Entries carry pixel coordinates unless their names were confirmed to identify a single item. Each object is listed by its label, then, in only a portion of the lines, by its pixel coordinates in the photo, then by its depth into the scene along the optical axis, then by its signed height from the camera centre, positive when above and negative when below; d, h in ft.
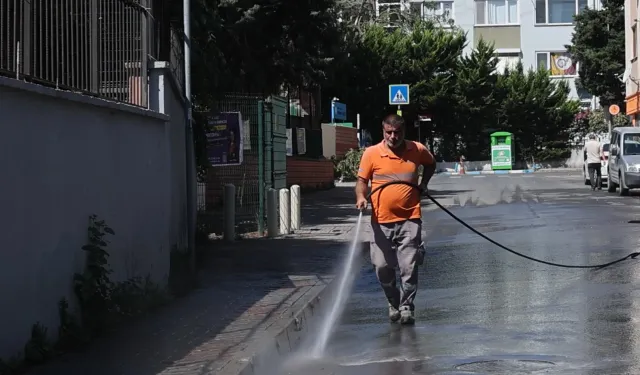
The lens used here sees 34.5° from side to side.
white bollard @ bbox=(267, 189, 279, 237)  59.62 -2.19
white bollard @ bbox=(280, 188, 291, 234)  63.10 -2.37
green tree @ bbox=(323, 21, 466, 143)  192.65 +18.60
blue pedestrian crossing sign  100.81 +7.95
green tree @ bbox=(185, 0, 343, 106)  69.51 +9.56
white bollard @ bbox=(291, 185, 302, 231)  64.64 -2.14
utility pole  39.81 +1.47
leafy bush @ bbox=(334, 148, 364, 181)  150.20 +1.03
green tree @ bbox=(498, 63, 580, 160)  203.00 +11.19
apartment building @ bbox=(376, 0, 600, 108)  222.28 +30.83
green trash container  197.88 +3.77
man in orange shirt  30.48 -1.11
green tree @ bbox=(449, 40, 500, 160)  196.54 +14.61
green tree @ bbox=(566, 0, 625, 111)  180.34 +21.10
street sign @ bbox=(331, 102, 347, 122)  168.76 +10.36
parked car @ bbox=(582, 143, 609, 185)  107.43 +0.58
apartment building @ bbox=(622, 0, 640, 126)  149.38 +16.00
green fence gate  62.18 +0.38
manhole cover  23.31 -4.53
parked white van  92.63 +0.65
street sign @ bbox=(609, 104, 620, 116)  156.58 +8.88
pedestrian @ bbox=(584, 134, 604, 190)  108.58 +0.62
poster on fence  55.16 +1.90
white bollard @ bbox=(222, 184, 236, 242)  56.75 -1.98
